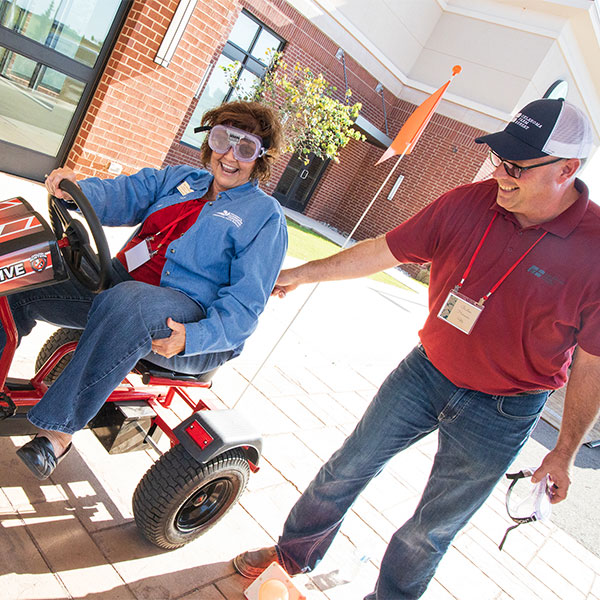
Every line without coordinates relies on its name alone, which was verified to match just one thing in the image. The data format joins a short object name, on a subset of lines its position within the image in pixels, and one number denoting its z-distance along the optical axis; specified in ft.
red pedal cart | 6.02
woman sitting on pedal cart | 6.26
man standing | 6.31
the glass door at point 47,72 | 19.30
